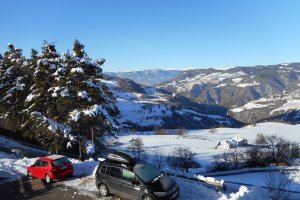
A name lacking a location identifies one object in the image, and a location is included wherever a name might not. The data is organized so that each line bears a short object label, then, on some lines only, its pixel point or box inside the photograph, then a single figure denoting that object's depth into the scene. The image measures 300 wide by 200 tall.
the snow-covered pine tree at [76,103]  20.97
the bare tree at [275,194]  13.08
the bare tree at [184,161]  61.70
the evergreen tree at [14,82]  31.95
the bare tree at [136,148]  74.70
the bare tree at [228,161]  56.82
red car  14.69
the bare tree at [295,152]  67.56
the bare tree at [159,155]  66.73
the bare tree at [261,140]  93.22
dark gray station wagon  11.06
